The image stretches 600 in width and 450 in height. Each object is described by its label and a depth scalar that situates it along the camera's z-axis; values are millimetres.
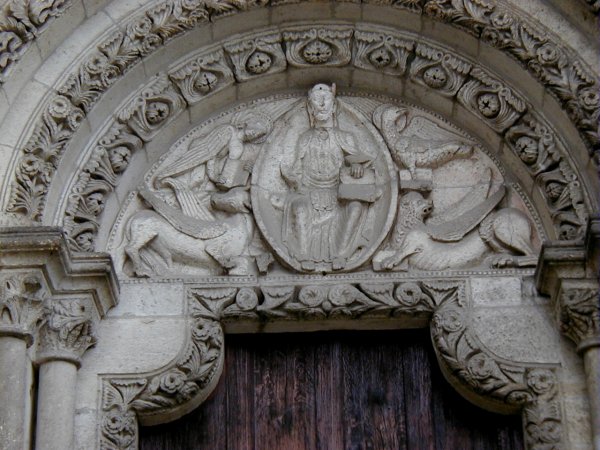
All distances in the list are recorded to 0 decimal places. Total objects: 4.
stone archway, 7652
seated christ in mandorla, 8094
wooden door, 7820
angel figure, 8102
